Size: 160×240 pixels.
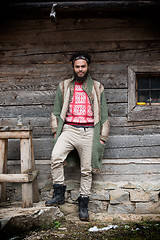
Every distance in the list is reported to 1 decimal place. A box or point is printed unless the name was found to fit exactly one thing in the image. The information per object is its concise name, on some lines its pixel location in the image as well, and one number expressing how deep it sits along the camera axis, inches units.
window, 169.2
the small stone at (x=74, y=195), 163.8
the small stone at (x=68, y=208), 160.2
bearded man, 147.4
